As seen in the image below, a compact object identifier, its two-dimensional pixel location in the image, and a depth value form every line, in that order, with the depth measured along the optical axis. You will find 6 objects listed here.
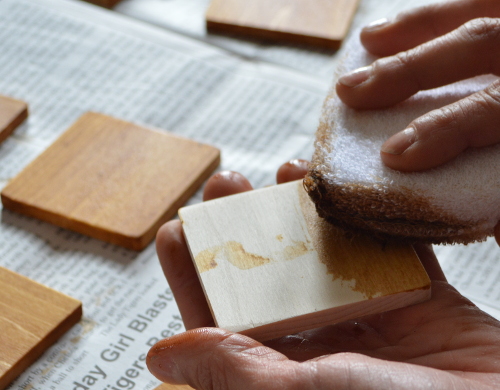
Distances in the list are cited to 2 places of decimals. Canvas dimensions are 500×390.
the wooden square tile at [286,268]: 0.45
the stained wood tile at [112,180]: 0.69
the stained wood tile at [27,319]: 0.54
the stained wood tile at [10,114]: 0.82
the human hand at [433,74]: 0.48
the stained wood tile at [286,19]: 0.97
